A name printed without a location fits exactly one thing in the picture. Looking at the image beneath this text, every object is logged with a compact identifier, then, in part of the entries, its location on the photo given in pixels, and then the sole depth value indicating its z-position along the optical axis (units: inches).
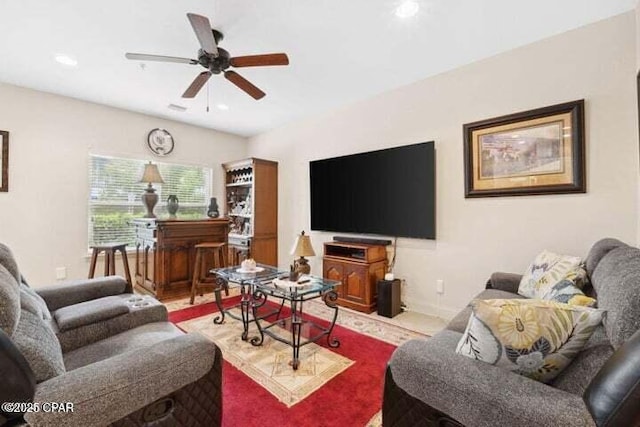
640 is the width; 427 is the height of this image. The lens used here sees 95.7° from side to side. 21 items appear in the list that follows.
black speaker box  122.2
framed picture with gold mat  91.6
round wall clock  173.6
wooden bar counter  143.0
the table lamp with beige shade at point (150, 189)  154.3
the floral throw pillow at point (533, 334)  37.8
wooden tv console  128.6
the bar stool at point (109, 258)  137.6
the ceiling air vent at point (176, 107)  156.6
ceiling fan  75.7
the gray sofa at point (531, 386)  30.5
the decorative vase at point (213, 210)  170.2
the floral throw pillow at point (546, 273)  74.5
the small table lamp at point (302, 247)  129.1
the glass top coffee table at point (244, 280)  100.7
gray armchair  34.6
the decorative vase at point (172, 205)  160.4
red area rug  62.6
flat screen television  124.0
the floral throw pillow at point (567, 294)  58.4
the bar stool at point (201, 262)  139.3
